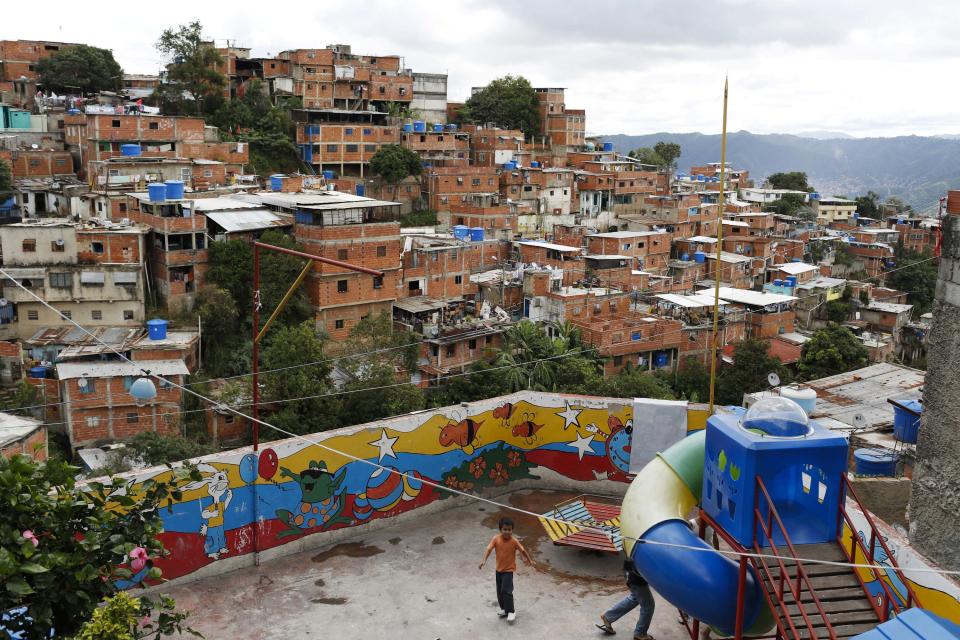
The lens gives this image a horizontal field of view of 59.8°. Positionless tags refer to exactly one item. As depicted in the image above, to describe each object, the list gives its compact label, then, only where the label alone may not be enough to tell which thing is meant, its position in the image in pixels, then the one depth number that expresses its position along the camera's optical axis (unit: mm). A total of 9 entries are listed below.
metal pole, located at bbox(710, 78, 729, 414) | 8484
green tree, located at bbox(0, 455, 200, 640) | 5449
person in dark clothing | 8469
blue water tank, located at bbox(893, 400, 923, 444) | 15523
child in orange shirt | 8648
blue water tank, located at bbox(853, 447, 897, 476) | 14305
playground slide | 7344
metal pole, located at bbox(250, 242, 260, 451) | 9375
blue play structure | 7258
